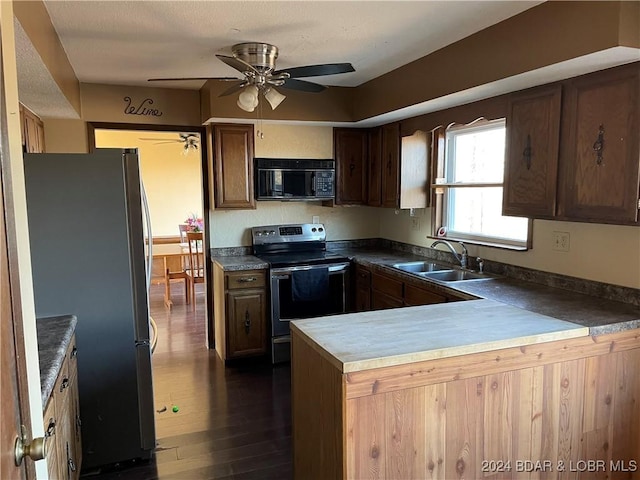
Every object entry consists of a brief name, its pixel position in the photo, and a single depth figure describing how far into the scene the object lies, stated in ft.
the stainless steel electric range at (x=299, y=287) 13.28
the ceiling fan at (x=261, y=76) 8.93
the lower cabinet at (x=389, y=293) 10.24
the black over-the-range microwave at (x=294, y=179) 13.98
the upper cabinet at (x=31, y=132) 9.93
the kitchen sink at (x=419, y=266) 12.50
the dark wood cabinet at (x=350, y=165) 14.87
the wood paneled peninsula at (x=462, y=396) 5.74
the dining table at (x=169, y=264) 20.06
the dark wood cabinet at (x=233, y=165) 13.57
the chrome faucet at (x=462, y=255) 11.81
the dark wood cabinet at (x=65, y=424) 5.72
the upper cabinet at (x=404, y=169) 13.25
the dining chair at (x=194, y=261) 20.11
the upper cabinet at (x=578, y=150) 7.07
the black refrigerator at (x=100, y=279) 7.90
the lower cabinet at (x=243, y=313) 13.05
